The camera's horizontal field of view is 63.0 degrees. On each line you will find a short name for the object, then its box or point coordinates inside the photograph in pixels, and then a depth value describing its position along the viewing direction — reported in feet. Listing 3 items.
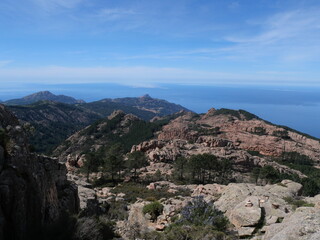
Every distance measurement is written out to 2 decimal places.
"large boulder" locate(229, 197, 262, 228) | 50.23
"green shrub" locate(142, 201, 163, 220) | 69.92
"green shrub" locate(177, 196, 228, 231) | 49.74
